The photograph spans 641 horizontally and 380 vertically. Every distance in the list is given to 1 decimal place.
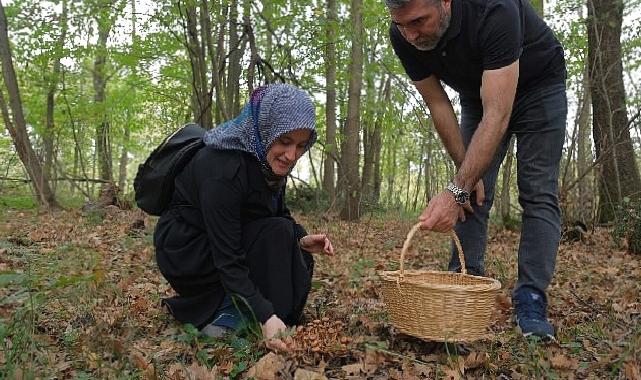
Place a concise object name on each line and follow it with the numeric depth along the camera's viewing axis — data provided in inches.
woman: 99.2
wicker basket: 86.9
